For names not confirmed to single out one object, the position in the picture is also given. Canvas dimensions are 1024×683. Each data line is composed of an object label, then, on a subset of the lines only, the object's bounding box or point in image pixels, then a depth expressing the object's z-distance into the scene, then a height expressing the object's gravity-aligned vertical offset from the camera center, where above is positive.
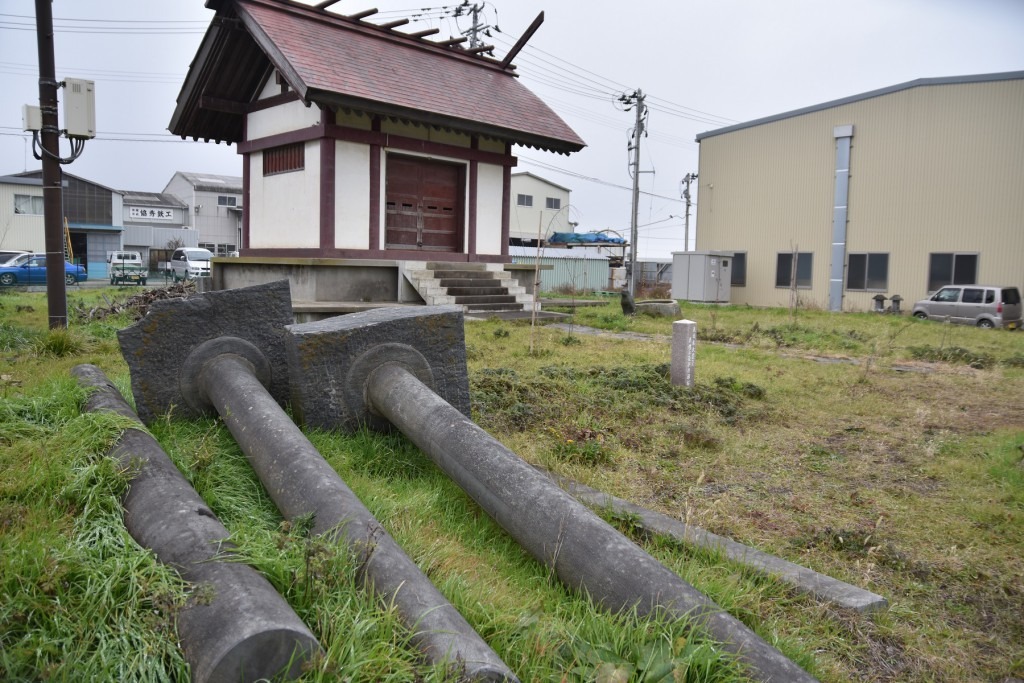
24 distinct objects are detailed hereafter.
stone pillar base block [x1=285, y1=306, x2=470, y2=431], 4.21 -0.49
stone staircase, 13.59 -0.18
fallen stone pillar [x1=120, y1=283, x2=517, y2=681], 2.24 -0.78
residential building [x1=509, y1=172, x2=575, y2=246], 44.94 +4.90
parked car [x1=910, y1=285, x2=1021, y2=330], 18.23 -0.40
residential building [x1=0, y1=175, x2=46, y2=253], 34.69 +2.69
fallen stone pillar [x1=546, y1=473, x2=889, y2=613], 3.01 -1.24
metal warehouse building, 20.50 +2.95
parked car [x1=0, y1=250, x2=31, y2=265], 28.02 +0.44
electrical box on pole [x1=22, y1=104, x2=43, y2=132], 8.88 +1.82
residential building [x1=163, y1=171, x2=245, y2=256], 49.75 +4.10
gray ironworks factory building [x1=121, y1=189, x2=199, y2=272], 43.41 +2.92
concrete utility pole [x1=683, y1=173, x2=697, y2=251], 44.12 +6.02
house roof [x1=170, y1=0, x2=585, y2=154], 12.62 +3.88
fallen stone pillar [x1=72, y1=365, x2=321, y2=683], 1.89 -0.91
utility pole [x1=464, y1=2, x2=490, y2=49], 31.41 +10.77
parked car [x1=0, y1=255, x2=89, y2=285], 26.95 -0.20
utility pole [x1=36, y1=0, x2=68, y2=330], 8.84 +1.25
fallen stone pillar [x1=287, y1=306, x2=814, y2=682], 2.54 -0.86
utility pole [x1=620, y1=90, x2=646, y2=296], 28.83 +4.57
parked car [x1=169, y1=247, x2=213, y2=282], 36.25 +0.43
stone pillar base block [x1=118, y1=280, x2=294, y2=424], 4.10 -0.35
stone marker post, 7.32 -0.69
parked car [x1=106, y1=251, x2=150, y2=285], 31.36 +0.13
